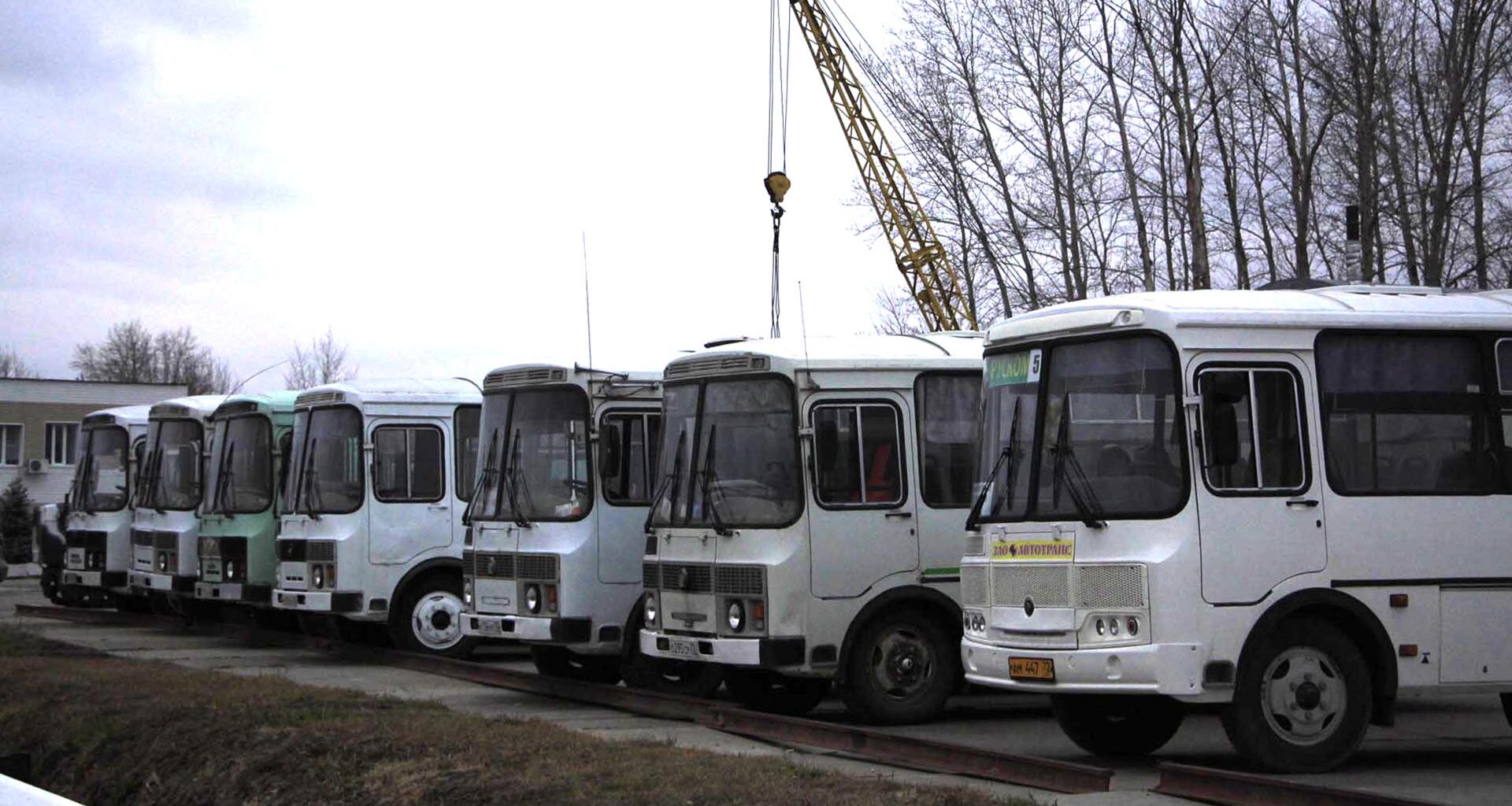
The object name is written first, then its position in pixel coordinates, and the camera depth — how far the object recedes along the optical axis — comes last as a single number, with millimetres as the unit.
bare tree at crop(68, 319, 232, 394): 97062
